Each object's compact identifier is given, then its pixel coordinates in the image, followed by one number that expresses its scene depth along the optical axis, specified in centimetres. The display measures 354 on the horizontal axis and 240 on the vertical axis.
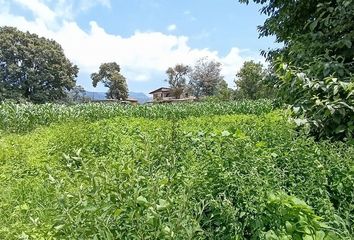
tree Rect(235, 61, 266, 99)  3440
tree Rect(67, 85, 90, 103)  4494
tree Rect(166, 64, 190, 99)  5838
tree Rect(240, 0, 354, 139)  312
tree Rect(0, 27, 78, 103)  4100
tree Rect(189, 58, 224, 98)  5531
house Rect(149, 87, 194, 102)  5412
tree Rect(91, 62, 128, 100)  5134
